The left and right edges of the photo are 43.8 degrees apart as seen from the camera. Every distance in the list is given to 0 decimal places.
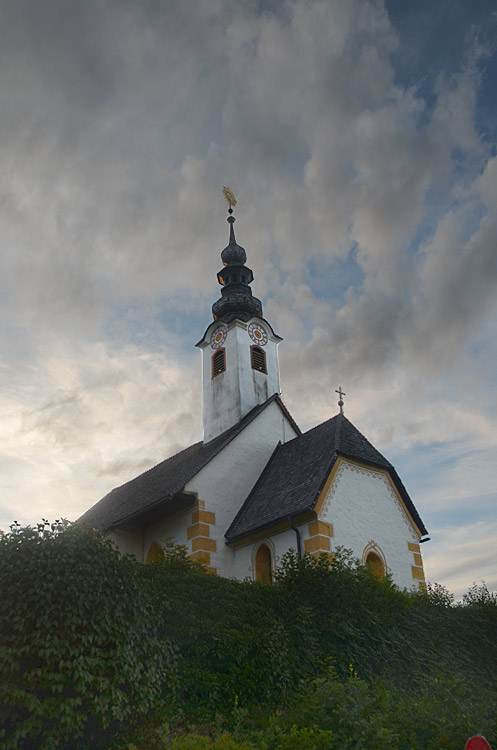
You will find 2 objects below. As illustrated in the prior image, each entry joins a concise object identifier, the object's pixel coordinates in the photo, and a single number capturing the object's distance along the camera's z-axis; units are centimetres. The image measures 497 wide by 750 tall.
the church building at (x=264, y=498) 1752
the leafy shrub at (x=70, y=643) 747
